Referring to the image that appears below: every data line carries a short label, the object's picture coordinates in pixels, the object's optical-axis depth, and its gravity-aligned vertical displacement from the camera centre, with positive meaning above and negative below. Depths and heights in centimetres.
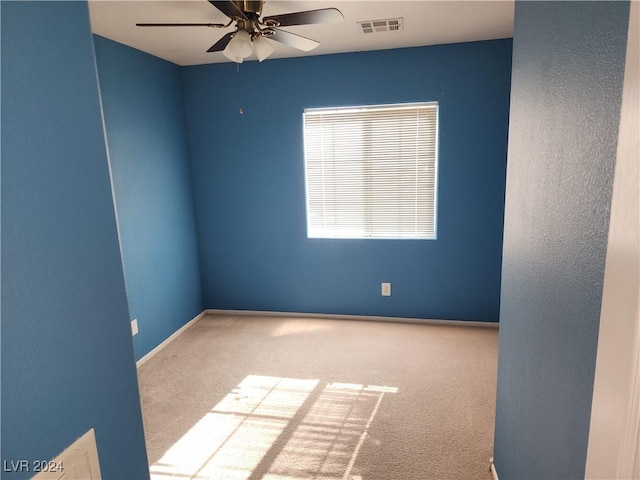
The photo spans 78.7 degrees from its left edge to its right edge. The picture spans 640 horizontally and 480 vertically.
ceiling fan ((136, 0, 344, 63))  194 +77
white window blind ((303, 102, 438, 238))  353 -2
